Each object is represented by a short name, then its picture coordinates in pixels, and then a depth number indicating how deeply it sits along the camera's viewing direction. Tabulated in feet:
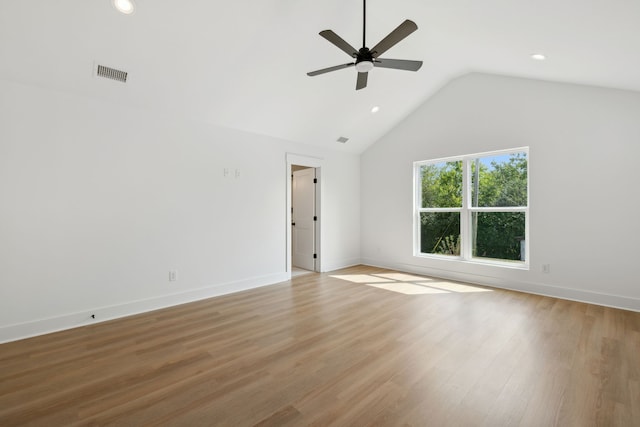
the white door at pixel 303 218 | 19.80
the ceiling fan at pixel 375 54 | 7.59
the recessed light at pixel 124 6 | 8.26
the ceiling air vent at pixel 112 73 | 9.97
